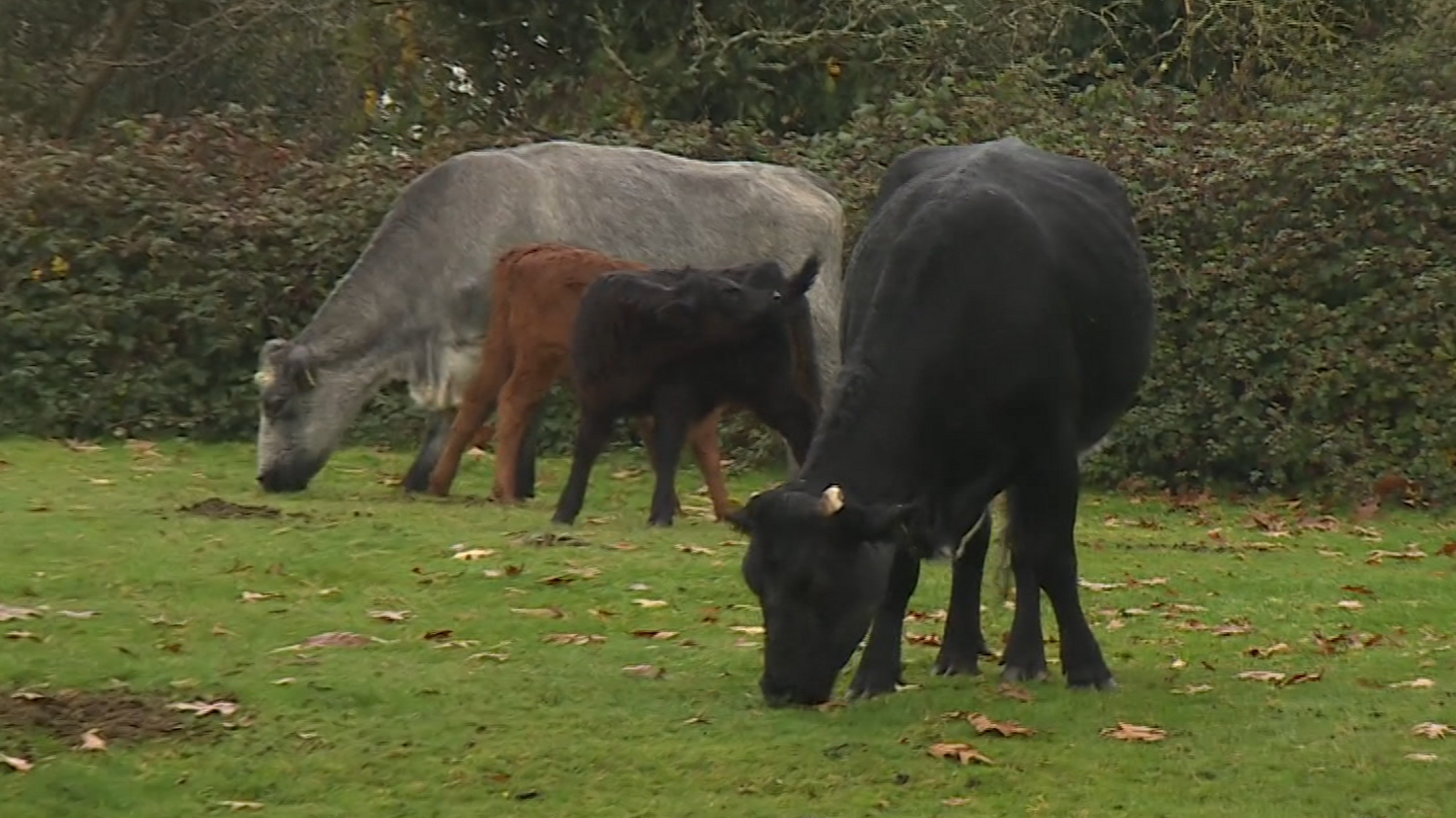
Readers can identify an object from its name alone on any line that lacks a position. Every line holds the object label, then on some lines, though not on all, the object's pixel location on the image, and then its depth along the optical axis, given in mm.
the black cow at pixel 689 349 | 24625
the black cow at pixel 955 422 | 14937
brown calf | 27422
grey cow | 30312
